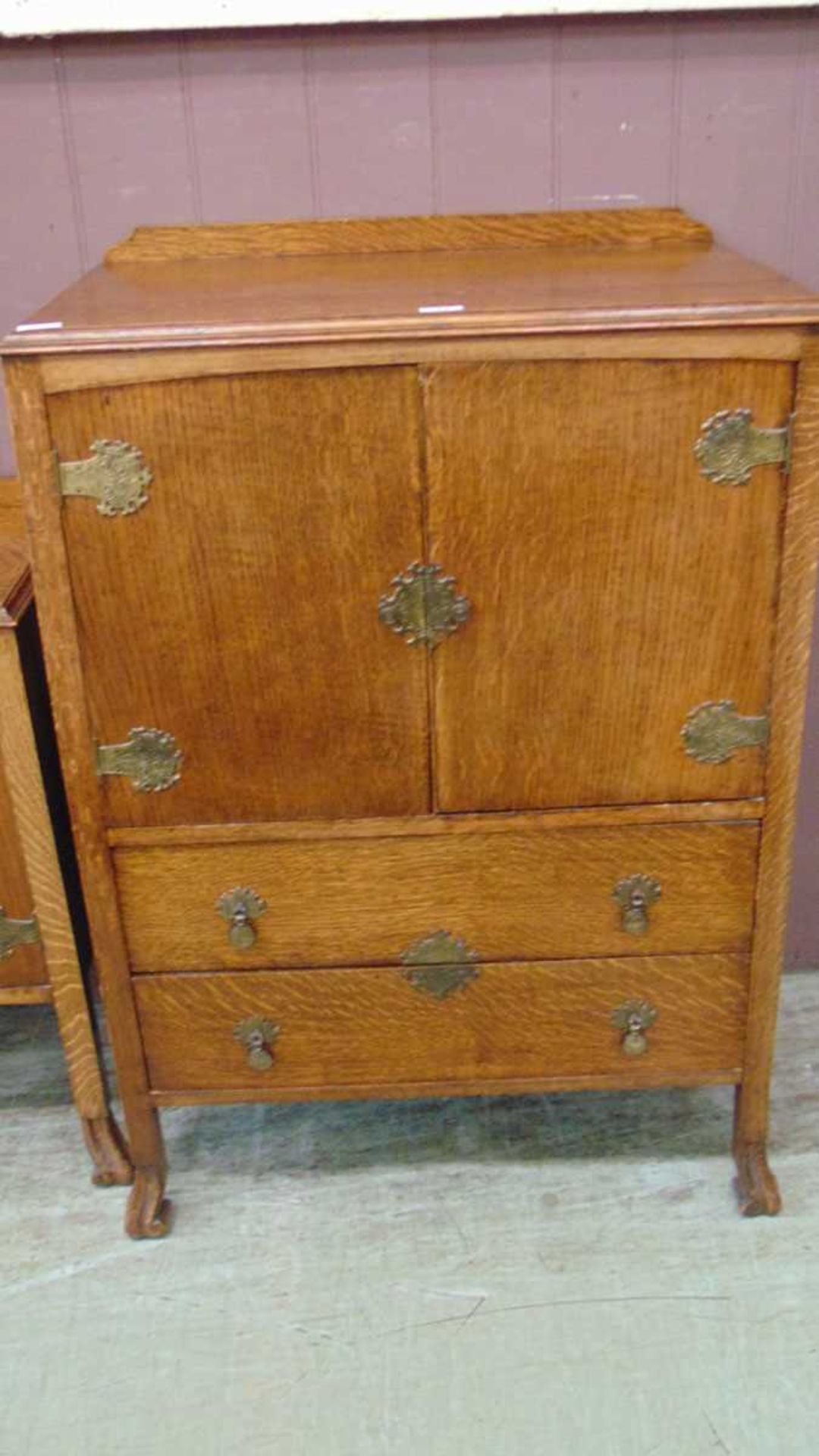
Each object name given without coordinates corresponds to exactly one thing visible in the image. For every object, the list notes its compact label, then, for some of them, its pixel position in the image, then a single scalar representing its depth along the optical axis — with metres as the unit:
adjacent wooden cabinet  1.69
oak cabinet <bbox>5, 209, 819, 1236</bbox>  1.41
